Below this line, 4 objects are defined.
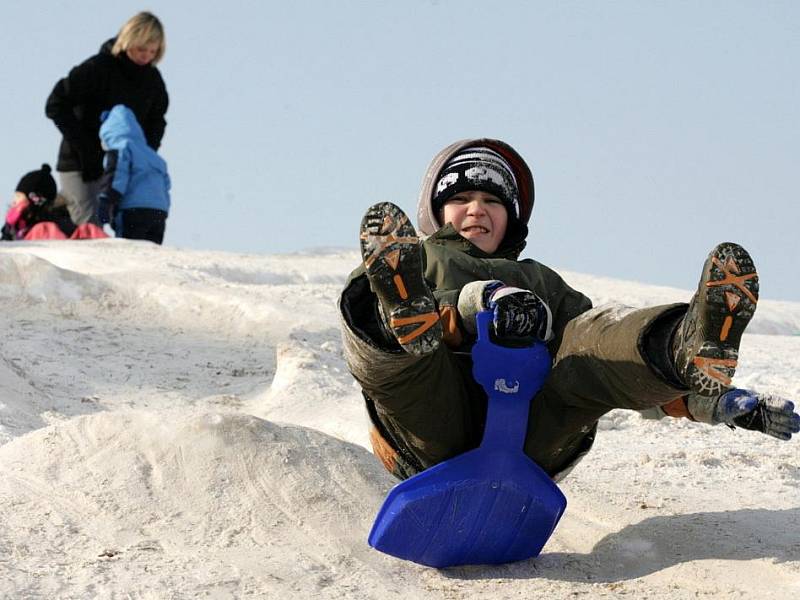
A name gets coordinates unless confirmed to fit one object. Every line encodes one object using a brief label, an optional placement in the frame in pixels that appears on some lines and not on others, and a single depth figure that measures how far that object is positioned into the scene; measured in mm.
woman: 16594
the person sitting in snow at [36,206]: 18781
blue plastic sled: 5723
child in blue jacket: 17078
